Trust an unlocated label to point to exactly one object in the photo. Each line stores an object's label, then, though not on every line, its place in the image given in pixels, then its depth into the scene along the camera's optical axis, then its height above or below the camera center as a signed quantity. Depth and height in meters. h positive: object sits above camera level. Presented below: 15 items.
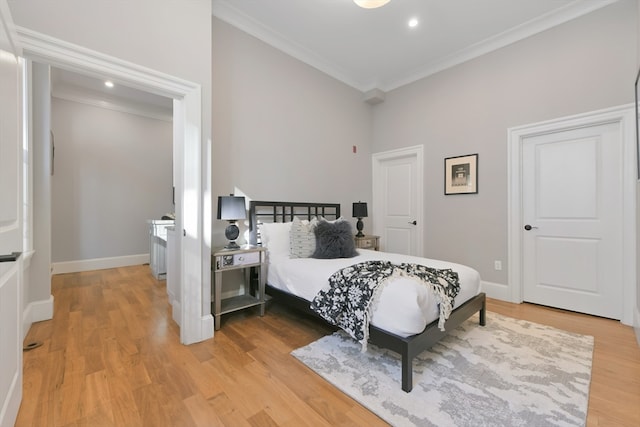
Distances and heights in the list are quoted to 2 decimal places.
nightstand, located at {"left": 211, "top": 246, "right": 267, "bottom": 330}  2.47 -0.64
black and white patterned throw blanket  1.87 -0.58
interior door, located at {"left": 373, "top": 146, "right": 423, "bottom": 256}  4.16 +0.22
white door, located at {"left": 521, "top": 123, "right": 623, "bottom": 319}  2.73 -0.08
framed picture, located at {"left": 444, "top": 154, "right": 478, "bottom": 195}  3.58 +0.53
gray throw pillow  2.83 -0.31
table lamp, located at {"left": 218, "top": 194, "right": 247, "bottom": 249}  2.60 +0.02
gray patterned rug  1.46 -1.09
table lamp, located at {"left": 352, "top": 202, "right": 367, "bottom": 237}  4.10 +0.03
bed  1.71 -0.61
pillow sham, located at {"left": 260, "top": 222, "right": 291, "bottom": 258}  3.03 -0.29
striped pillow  2.89 -0.30
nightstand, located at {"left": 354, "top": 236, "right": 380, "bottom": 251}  3.90 -0.44
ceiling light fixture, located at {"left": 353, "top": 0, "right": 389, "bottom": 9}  2.36 +1.87
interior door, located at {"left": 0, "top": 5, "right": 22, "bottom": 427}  1.12 -0.08
